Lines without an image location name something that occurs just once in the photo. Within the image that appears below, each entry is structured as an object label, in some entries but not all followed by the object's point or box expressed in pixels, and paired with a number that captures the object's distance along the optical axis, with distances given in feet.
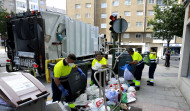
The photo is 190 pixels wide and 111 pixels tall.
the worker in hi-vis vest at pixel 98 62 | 13.71
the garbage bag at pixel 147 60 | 15.06
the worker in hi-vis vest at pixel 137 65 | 14.02
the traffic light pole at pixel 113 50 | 16.29
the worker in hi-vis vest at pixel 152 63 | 15.70
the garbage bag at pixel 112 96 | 10.05
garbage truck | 16.10
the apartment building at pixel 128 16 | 83.15
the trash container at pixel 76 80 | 10.66
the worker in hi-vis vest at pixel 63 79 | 9.17
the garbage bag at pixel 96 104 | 9.20
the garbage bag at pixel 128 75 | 14.24
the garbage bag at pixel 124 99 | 11.15
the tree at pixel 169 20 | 33.73
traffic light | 15.40
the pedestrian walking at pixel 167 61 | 34.06
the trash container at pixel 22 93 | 5.02
